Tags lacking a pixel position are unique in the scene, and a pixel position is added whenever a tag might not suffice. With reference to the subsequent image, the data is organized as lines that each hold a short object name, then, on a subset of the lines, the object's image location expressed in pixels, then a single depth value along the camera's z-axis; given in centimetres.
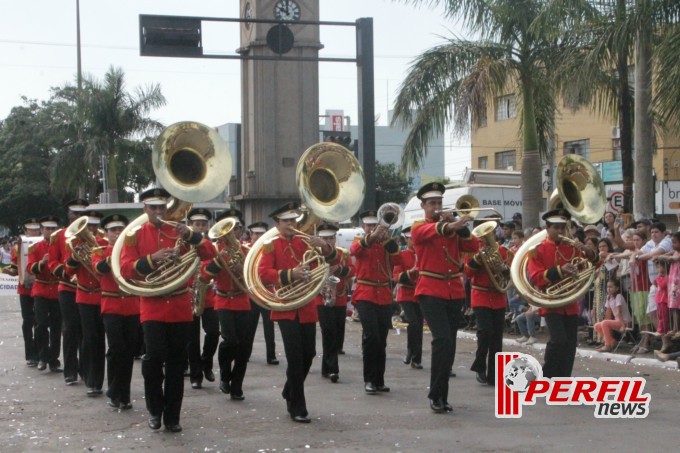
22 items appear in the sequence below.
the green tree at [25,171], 5622
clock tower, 4016
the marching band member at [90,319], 1090
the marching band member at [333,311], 1206
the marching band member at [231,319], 1049
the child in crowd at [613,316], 1406
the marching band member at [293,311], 914
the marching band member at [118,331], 992
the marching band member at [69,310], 1172
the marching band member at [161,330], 877
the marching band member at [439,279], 943
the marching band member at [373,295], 1086
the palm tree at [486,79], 1853
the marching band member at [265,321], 1173
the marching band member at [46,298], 1274
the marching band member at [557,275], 995
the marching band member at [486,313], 1120
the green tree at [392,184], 6146
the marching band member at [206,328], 1146
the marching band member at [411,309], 1291
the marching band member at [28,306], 1362
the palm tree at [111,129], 4319
